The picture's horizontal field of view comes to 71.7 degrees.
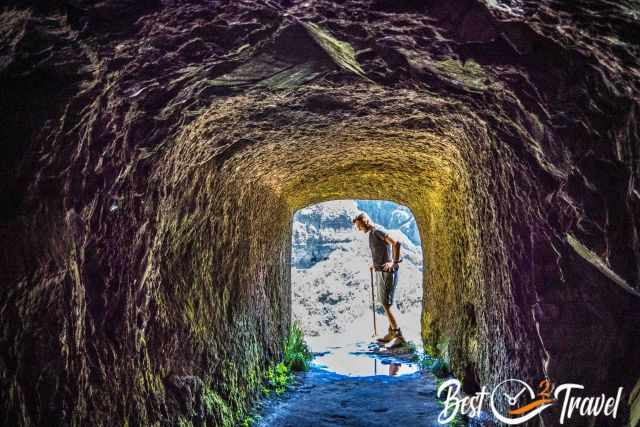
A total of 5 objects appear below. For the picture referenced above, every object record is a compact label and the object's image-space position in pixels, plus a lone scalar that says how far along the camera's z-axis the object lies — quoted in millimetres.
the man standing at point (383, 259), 8578
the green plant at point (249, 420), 4191
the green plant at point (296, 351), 6941
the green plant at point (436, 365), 5867
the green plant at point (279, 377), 5640
